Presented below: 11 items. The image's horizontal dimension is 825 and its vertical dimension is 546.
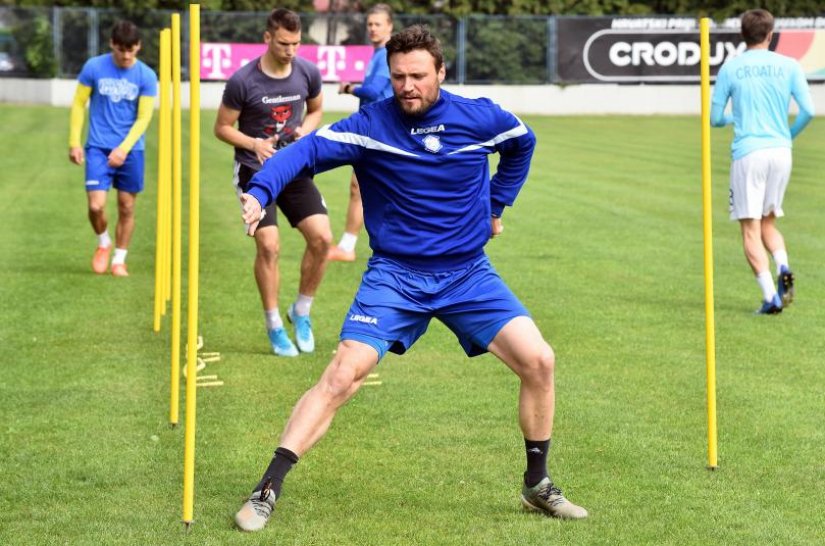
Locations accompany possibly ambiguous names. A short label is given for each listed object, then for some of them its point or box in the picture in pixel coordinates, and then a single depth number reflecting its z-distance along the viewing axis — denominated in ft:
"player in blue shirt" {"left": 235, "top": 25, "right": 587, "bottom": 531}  20.02
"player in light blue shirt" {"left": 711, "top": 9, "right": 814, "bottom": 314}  37.40
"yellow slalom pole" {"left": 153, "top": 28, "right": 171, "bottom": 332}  27.78
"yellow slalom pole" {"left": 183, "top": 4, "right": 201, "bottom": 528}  18.54
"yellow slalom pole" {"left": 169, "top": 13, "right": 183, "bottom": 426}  23.07
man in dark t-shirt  32.07
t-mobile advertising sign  133.59
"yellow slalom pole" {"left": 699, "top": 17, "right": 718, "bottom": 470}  21.80
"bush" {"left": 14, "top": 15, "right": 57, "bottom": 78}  134.82
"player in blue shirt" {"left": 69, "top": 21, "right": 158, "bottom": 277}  43.14
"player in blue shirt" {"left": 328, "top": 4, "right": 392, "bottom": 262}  46.06
